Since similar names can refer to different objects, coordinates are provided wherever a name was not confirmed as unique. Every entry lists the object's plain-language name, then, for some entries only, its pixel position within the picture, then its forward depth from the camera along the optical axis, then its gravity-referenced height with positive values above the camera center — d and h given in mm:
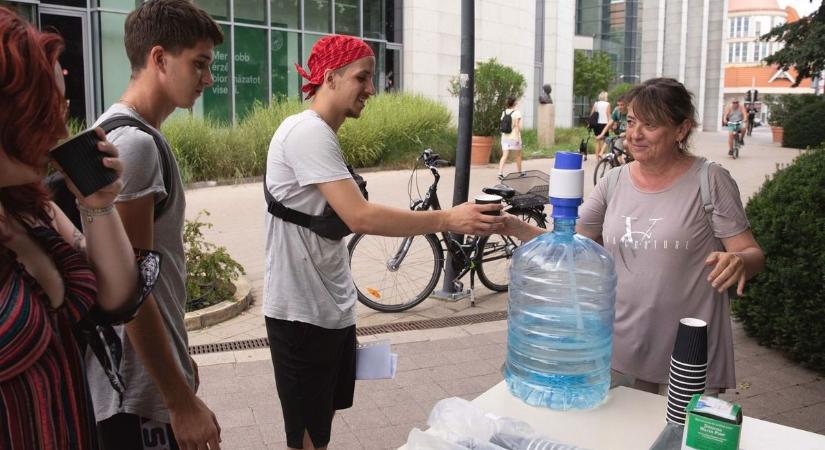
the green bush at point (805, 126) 27281 +223
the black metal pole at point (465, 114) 6867 +143
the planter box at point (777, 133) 31516 -82
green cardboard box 1683 -685
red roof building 107938 +14803
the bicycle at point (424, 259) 6789 -1253
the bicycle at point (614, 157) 15171 -570
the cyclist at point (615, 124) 18641 +155
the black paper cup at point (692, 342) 1973 -577
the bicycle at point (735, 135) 23188 -121
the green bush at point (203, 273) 6371 -1312
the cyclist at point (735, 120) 23000 +365
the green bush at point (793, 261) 4906 -888
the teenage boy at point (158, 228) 1977 -289
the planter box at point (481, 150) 19109 -549
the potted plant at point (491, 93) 20500 +1037
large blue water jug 2320 -661
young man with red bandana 2654 -369
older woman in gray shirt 2752 -428
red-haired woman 1392 -313
